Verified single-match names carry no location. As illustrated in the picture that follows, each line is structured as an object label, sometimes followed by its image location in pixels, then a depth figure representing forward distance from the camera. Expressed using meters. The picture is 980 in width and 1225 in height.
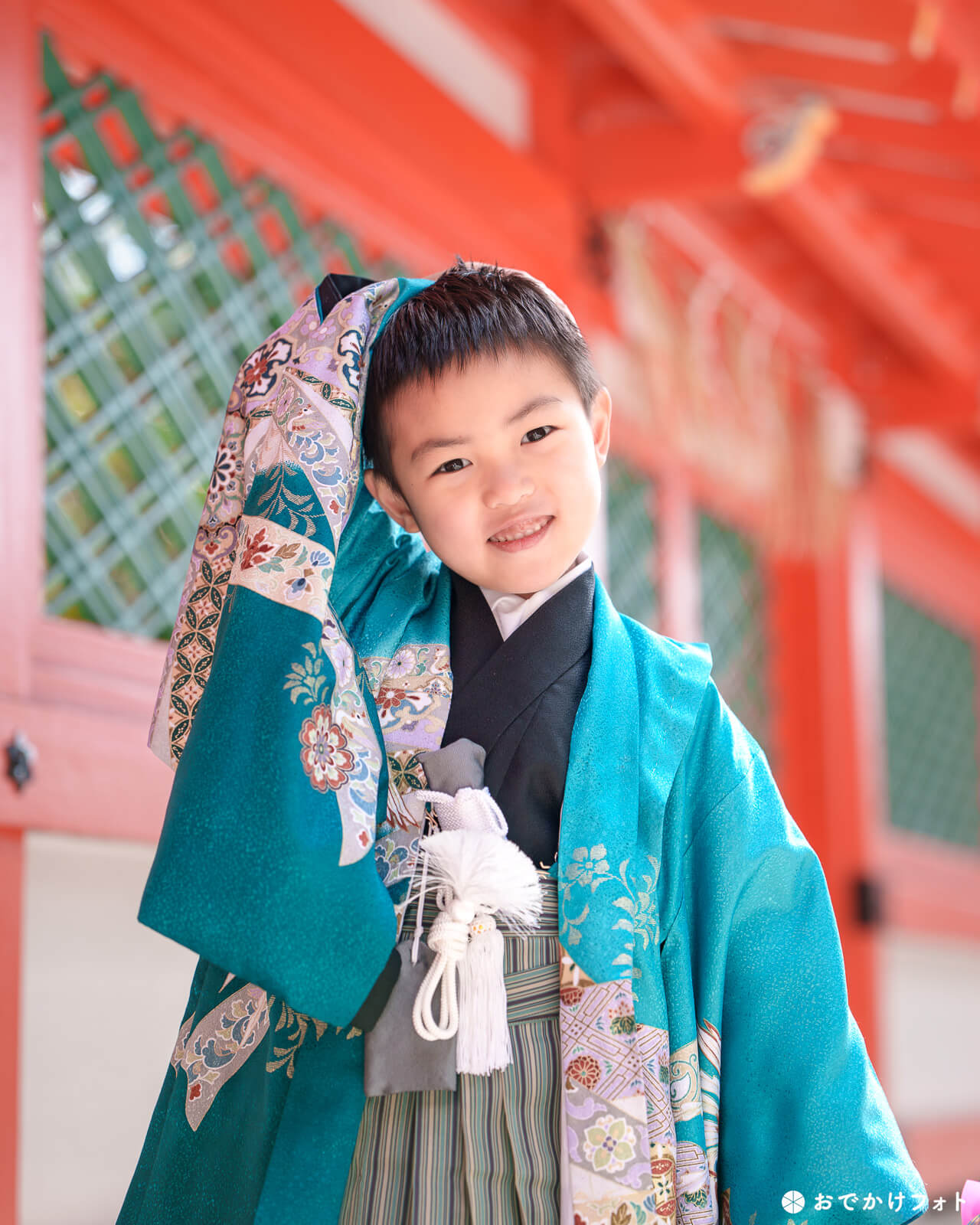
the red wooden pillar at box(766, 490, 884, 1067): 5.56
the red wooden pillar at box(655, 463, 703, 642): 4.78
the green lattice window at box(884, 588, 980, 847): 6.73
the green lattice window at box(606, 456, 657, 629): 4.60
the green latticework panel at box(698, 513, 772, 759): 5.30
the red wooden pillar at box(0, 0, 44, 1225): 2.27
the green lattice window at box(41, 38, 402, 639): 2.62
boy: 1.41
